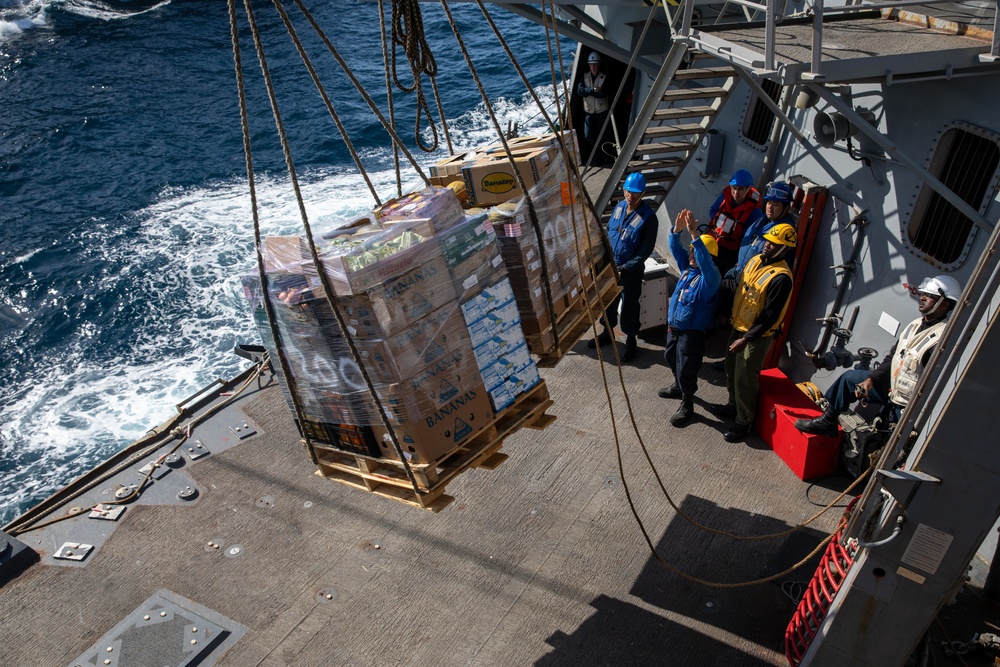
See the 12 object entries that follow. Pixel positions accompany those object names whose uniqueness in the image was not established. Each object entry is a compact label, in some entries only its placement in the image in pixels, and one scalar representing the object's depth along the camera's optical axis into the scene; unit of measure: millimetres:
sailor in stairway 12369
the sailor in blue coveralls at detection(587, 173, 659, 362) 7617
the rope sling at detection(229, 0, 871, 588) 3809
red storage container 6555
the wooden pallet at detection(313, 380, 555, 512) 4645
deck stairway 6957
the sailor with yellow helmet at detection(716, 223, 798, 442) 6418
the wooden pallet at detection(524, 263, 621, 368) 5387
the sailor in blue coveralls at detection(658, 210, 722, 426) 6660
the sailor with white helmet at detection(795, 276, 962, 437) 5148
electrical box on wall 9070
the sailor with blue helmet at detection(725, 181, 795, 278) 6930
